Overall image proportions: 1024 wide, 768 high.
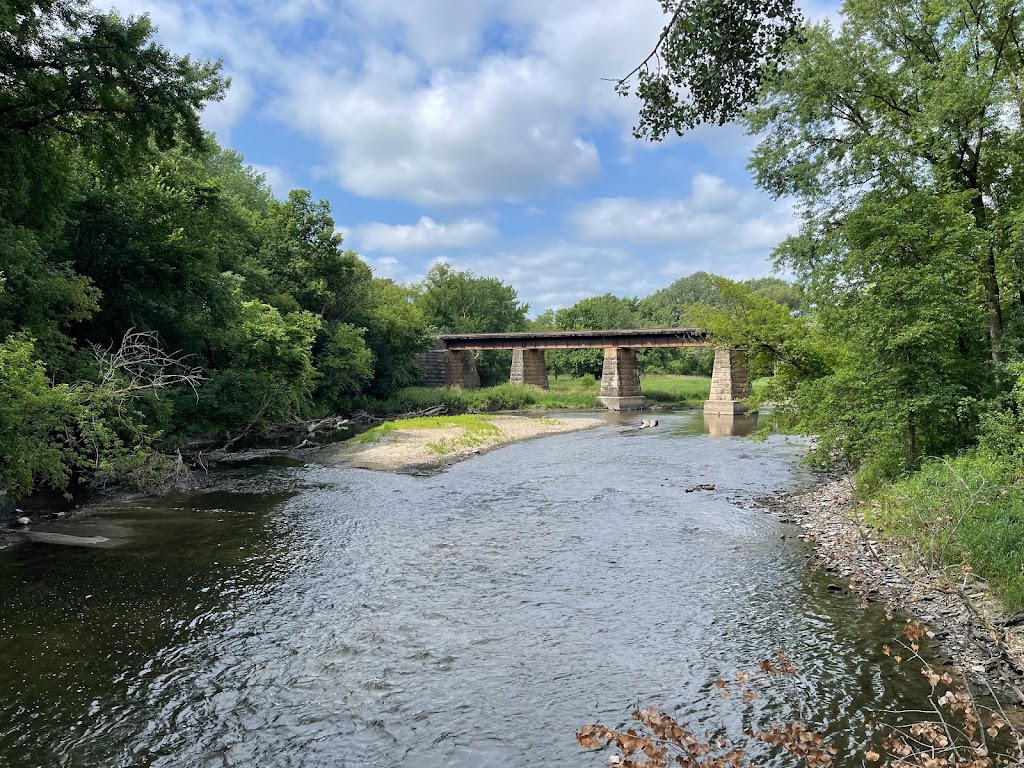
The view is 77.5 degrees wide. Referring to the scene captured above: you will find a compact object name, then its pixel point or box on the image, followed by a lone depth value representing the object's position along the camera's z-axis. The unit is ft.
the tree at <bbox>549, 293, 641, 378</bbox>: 275.59
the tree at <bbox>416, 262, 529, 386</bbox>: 261.44
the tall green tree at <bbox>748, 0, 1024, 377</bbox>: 47.39
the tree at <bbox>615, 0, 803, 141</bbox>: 24.26
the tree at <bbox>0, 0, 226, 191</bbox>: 37.40
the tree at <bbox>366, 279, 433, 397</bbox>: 174.81
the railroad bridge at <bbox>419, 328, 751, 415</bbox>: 177.88
